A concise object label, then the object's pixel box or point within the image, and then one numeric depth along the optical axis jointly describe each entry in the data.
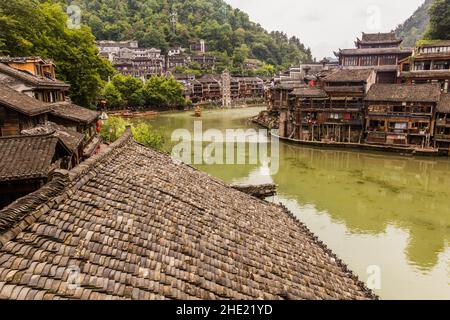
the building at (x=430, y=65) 42.97
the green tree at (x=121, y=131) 27.97
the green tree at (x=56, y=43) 28.77
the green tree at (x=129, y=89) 77.31
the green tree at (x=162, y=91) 81.00
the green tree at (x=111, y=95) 72.19
